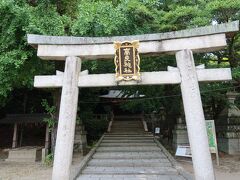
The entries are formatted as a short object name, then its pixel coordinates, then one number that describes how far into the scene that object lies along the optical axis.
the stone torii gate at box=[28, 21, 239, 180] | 7.43
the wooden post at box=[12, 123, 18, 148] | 16.82
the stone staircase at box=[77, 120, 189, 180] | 10.67
